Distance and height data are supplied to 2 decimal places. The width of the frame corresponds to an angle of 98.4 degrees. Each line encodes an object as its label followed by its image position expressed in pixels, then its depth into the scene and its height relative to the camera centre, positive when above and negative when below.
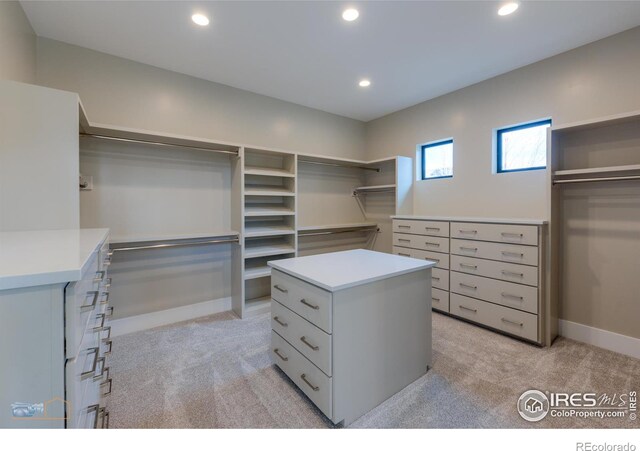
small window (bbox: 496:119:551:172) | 2.84 +0.81
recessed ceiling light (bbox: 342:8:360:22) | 2.04 +1.57
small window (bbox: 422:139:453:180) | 3.62 +0.85
